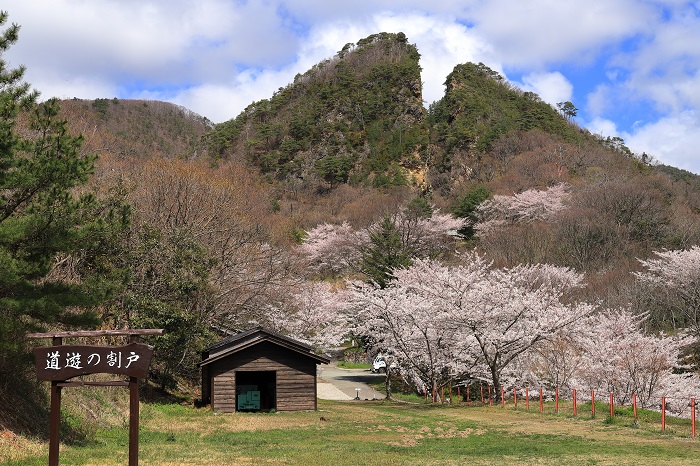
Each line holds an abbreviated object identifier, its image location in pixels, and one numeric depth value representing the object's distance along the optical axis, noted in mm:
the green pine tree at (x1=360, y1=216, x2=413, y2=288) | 38375
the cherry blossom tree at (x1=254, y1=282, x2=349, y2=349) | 37375
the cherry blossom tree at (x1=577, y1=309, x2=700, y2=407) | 23859
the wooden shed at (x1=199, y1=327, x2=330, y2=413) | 22891
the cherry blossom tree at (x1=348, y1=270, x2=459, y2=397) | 27859
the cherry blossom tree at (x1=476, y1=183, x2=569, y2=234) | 56781
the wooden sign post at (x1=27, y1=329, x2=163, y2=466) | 10297
